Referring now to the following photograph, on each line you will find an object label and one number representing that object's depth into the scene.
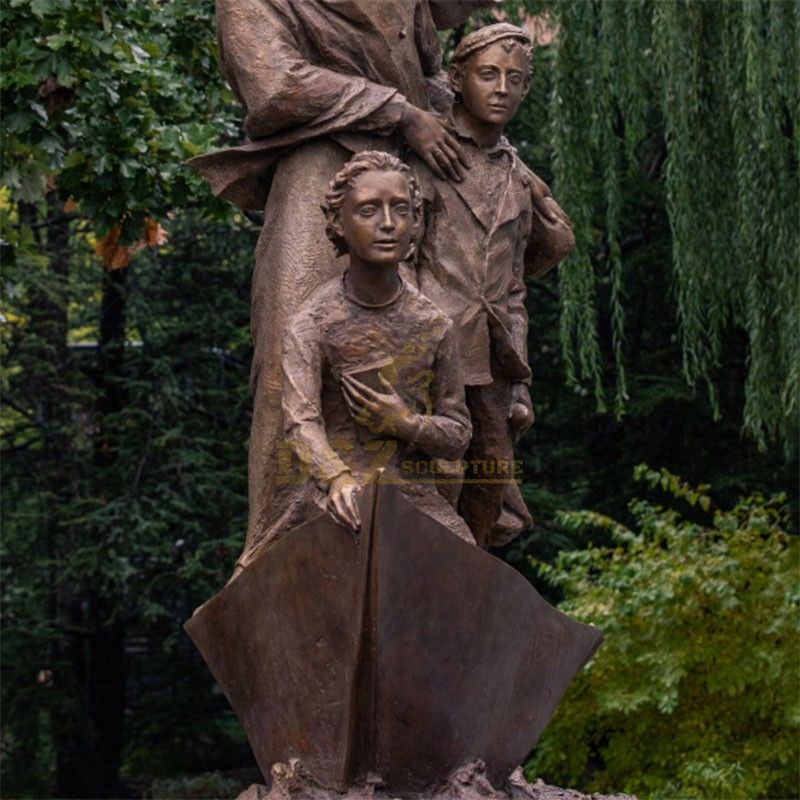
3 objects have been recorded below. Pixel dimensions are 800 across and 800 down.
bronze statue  6.45
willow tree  10.94
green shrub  12.31
